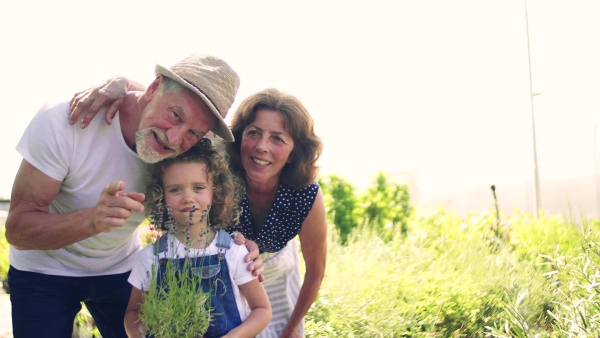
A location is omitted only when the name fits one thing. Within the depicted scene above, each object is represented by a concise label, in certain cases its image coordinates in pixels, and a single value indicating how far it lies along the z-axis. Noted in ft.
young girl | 9.04
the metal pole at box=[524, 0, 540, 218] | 24.70
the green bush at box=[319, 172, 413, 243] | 23.77
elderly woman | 10.49
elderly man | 9.07
